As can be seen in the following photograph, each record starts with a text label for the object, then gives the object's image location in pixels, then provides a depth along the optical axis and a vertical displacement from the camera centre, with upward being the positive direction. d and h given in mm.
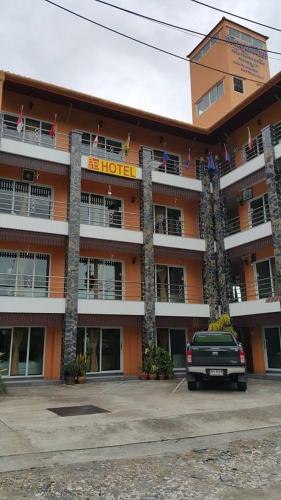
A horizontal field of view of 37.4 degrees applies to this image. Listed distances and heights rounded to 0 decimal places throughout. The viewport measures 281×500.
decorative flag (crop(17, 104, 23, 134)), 18438 +9885
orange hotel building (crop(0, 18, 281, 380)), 18125 +5542
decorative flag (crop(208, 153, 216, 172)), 22377 +9721
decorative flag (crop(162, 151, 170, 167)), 21641 +9789
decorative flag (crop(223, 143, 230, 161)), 21441 +9895
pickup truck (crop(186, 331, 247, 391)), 13367 -412
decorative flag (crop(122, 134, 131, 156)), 20975 +10221
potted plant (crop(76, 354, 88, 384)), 17078 -687
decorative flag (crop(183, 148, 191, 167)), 23000 +10324
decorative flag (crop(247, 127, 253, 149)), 20516 +10018
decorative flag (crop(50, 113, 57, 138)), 19406 +10300
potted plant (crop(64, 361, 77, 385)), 16844 -864
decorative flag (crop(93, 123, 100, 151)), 20047 +9765
